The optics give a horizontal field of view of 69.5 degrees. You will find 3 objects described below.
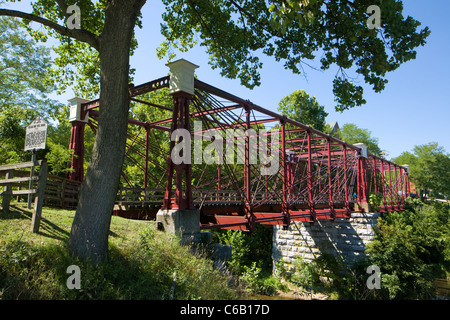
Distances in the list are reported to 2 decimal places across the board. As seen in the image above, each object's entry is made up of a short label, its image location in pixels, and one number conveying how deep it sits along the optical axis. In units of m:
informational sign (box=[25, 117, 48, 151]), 7.78
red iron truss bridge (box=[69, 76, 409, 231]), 8.99
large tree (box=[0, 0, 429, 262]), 6.88
